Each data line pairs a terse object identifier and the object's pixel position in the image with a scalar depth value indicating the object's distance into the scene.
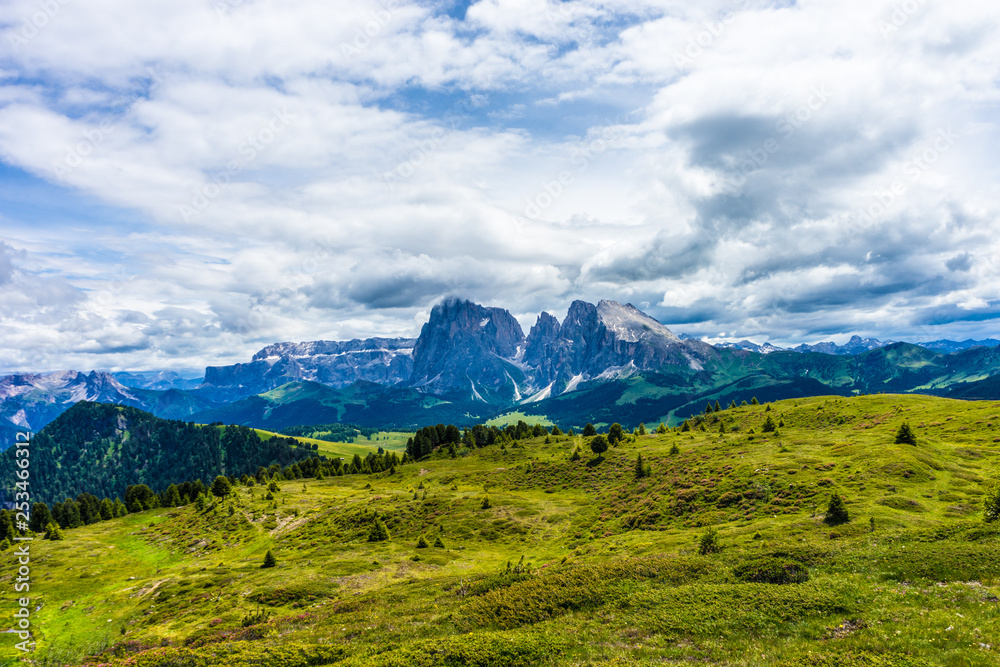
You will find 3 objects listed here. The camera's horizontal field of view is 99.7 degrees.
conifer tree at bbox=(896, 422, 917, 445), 71.56
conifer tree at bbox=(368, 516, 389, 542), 81.25
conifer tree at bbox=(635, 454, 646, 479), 90.44
